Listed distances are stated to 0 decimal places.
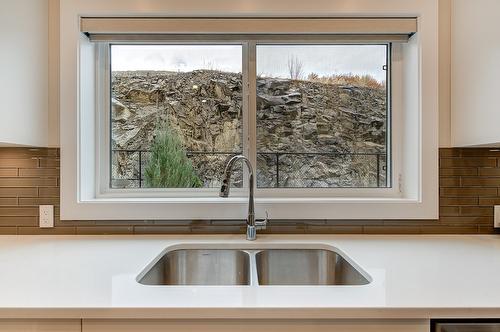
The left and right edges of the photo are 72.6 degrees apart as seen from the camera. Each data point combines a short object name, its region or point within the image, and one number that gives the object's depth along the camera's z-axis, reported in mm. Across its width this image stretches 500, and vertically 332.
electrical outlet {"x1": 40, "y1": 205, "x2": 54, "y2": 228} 1593
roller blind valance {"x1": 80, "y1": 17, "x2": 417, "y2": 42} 1580
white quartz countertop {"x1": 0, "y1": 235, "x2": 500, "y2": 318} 847
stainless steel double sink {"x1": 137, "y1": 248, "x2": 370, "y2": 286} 1456
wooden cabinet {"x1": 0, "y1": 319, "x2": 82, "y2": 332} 871
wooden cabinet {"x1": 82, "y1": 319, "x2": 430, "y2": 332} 875
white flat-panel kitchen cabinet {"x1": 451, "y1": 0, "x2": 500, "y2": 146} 1303
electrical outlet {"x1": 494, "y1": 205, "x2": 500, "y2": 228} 1604
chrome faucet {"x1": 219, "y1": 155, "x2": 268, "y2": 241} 1448
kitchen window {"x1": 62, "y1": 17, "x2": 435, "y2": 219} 1749
